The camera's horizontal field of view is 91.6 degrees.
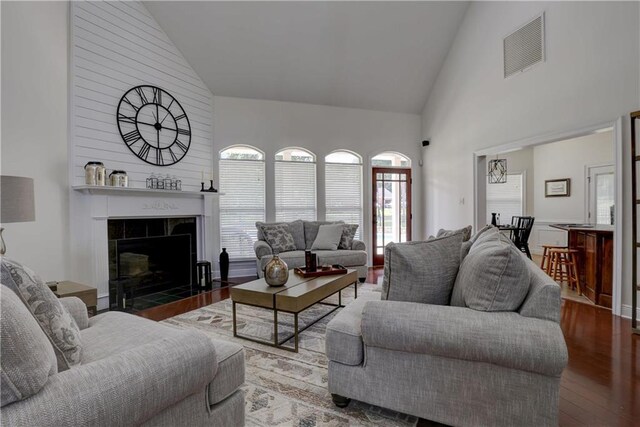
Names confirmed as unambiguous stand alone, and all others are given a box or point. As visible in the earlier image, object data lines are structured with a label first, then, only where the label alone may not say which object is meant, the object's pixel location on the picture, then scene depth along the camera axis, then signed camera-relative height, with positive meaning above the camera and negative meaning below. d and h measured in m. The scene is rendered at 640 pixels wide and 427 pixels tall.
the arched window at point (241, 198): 5.58 +0.24
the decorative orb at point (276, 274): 2.83 -0.58
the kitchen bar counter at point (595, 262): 3.62 -0.66
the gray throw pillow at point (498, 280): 1.56 -0.36
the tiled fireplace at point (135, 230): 3.64 -0.26
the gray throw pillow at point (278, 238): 5.06 -0.45
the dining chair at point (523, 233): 5.72 -0.44
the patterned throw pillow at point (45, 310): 1.13 -0.37
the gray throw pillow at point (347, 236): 5.23 -0.44
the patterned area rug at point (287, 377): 1.74 -1.16
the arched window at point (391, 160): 6.48 +1.06
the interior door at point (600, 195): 6.32 +0.30
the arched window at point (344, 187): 6.18 +0.47
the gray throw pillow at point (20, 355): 0.85 -0.41
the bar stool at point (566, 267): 4.33 -0.85
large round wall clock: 4.17 +1.24
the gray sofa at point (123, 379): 0.88 -0.58
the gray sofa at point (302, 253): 4.69 -0.66
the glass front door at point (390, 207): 6.47 +0.07
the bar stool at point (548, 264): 4.85 -0.87
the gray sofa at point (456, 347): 1.41 -0.66
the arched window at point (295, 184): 5.90 +0.51
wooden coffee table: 2.52 -0.72
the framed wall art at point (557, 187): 7.13 +0.52
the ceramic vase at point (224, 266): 5.17 -0.92
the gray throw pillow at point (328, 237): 5.16 -0.45
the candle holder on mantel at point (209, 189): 5.01 +0.36
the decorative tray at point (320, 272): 3.26 -0.66
